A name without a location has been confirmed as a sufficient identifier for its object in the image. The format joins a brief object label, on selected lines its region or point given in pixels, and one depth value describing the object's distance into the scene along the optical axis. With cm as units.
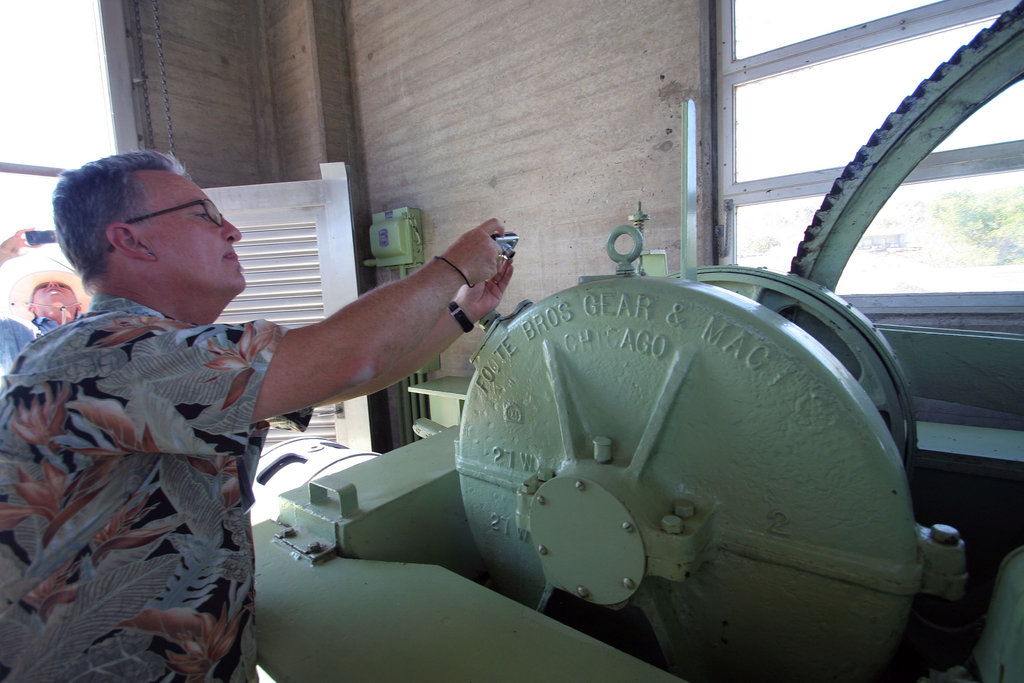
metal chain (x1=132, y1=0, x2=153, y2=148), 362
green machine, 75
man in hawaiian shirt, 70
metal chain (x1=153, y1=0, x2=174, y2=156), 364
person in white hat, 241
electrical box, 370
